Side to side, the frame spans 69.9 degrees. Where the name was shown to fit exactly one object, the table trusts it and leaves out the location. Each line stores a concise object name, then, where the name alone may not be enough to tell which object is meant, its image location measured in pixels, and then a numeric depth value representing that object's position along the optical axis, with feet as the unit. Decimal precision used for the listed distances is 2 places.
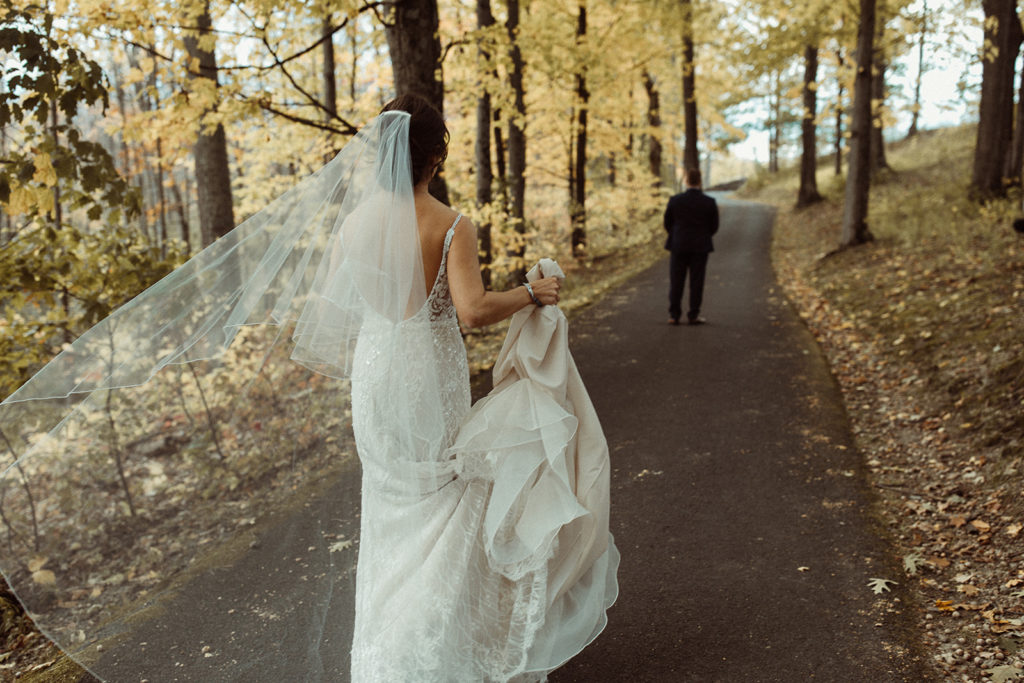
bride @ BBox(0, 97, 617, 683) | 9.32
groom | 34.12
